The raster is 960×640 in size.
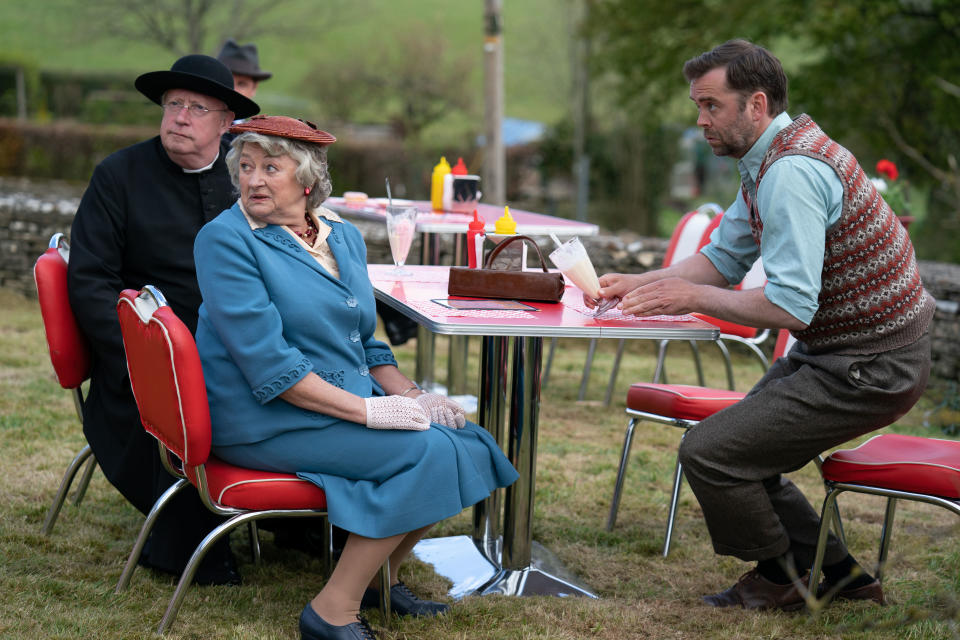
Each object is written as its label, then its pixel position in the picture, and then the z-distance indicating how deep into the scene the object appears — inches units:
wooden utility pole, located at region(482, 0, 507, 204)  365.4
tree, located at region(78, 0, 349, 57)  849.5
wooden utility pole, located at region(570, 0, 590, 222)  690.8
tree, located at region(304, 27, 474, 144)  800.3
